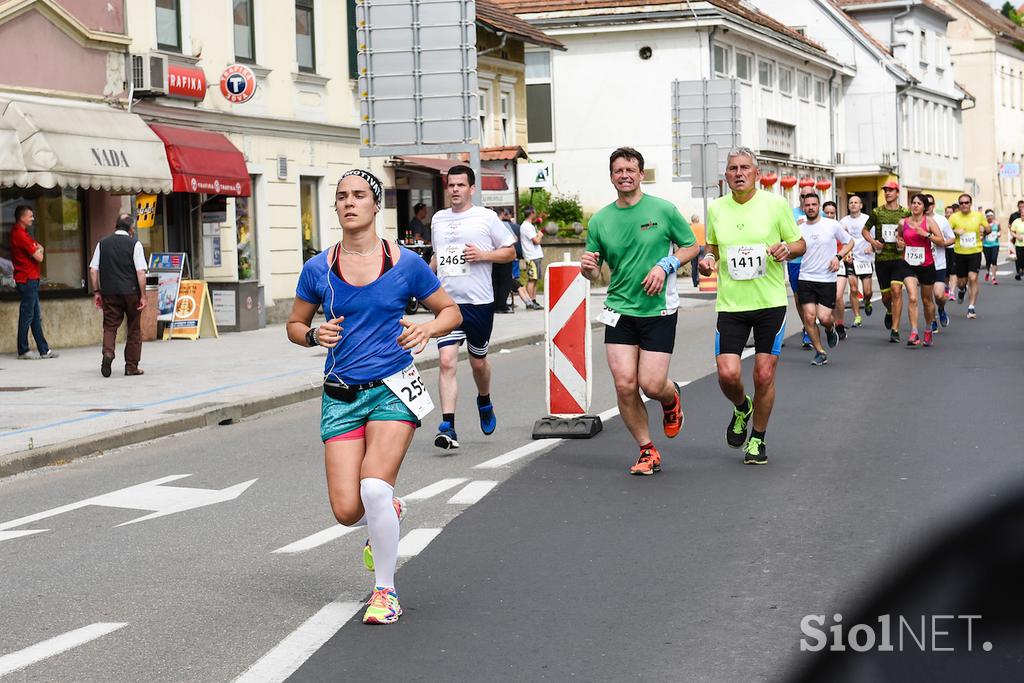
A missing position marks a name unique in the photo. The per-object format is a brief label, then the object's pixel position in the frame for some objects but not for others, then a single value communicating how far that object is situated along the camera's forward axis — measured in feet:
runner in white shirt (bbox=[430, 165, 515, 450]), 33.78
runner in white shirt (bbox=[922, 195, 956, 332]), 63.31
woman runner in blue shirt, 18.31
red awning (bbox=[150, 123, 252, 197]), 75.56
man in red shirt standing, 64.44
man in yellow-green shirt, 30.25
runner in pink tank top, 61.77
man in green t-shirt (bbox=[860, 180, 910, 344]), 61.82
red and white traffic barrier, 36.19
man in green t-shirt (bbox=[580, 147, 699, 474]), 28.91
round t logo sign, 81.66
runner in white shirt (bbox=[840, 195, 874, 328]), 70.68
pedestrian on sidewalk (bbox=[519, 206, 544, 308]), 98.32
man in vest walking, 56.59
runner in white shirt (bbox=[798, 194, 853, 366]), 57.21
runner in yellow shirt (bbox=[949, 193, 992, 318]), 80.28
